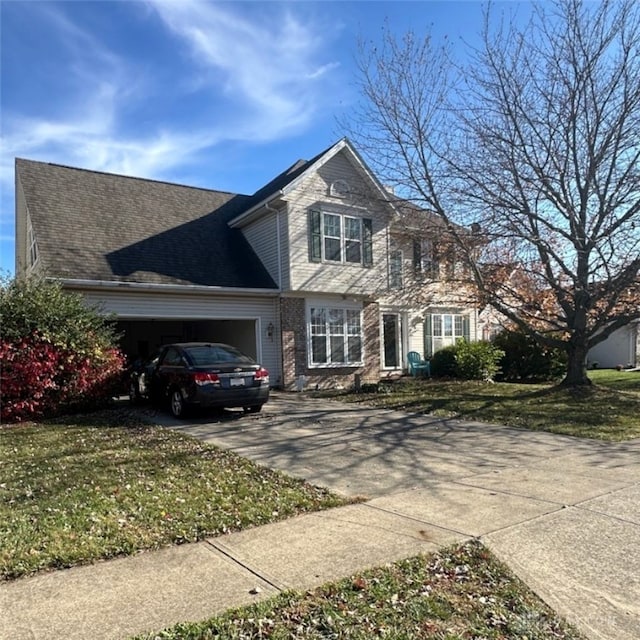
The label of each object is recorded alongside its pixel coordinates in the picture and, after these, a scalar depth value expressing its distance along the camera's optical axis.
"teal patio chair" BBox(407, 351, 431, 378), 21.33
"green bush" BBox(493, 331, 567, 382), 21.55
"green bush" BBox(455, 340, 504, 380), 20.33
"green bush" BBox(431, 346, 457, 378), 20.72
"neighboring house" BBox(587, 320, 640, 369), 30.02
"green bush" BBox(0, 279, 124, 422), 10.82
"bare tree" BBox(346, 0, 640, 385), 13.82
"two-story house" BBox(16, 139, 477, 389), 15.79
